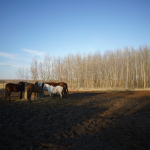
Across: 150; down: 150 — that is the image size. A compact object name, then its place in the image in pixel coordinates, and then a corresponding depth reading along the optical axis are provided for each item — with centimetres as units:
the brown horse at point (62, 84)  1113
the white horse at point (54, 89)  1041
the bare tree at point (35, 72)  2607
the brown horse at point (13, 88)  909
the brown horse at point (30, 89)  867
